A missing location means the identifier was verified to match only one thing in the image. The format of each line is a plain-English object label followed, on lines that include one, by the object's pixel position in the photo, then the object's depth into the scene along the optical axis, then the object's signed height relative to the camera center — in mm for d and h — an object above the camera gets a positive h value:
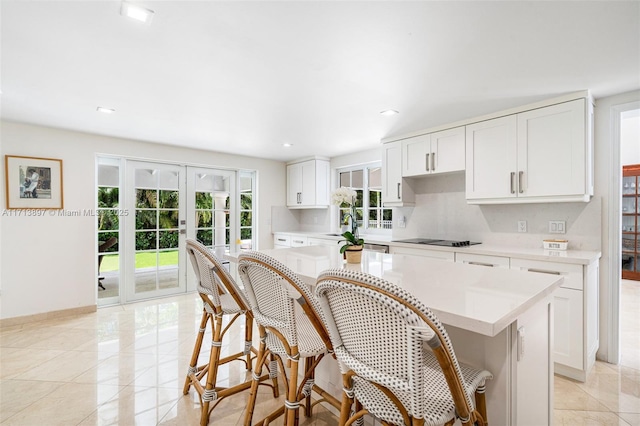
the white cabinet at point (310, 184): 5160 +447
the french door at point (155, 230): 4266 -266
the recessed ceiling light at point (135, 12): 1481 +954
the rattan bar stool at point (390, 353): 816 -408
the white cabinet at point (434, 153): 3275 +636
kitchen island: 1018 -441
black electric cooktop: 3168 -346
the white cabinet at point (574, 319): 2307 -808
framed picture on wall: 3348 +307
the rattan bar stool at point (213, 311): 1747 -607
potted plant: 1987 -150
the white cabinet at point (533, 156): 2490 +472
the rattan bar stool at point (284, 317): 1199 -450
